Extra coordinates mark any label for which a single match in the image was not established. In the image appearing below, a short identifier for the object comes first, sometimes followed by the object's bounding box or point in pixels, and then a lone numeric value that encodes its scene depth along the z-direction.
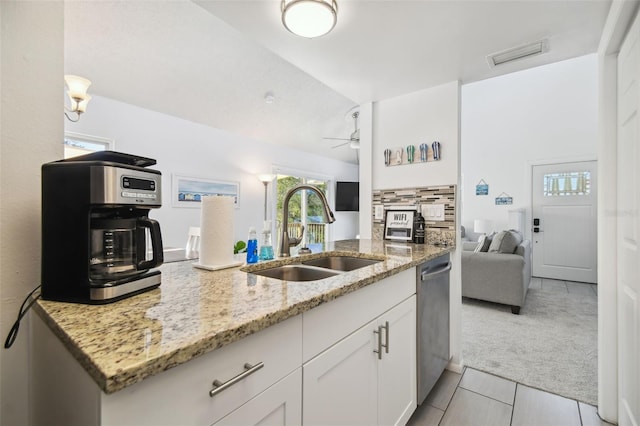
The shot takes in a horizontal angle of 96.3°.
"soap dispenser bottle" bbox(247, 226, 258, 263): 1.40
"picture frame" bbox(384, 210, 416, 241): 2.30
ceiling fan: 4.43
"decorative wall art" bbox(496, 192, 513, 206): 5.35
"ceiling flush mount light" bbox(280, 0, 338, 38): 1.26
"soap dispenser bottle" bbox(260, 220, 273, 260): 1.53
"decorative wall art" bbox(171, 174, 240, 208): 3.85
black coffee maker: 0.74
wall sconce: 1.95
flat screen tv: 6.75
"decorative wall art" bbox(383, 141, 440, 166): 2.23
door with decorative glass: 4.60
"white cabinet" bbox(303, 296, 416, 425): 0.89
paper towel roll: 1.19
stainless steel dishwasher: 1.59
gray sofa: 3.18
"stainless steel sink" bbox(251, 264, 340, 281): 1.47
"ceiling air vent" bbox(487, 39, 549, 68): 1.71
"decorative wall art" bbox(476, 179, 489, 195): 5.62
